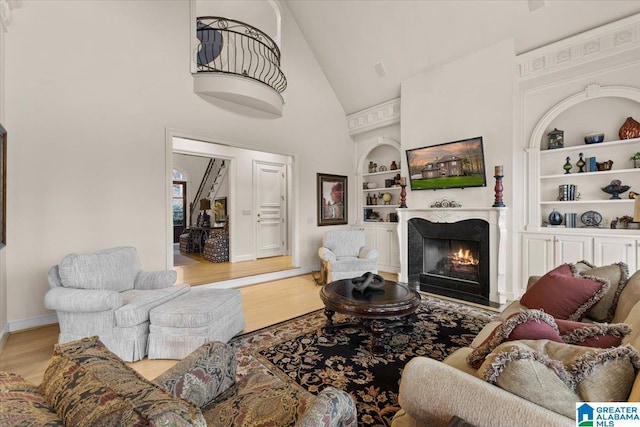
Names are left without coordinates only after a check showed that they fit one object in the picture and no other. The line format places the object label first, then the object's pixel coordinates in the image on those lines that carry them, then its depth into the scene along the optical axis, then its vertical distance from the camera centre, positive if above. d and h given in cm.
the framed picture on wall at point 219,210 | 812 +7
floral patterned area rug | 206 -128
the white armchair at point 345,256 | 455 -77
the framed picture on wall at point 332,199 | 624 +29
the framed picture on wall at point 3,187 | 286 +27
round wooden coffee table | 255 -86
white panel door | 746 +11
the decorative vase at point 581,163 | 389 +65
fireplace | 424 -68
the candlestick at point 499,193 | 416 +26
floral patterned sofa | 66 -49
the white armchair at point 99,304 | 239 -80
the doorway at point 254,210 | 614 +5
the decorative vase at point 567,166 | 400 +63
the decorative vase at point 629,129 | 349 +100
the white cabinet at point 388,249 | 594 -79
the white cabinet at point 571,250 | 339 -51
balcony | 435 +262
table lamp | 821 -8
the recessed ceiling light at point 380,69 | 541 +271
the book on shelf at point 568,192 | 394 +26
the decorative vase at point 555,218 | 405 -10
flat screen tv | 446 +77
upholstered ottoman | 246 -100
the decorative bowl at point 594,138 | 372 +95
